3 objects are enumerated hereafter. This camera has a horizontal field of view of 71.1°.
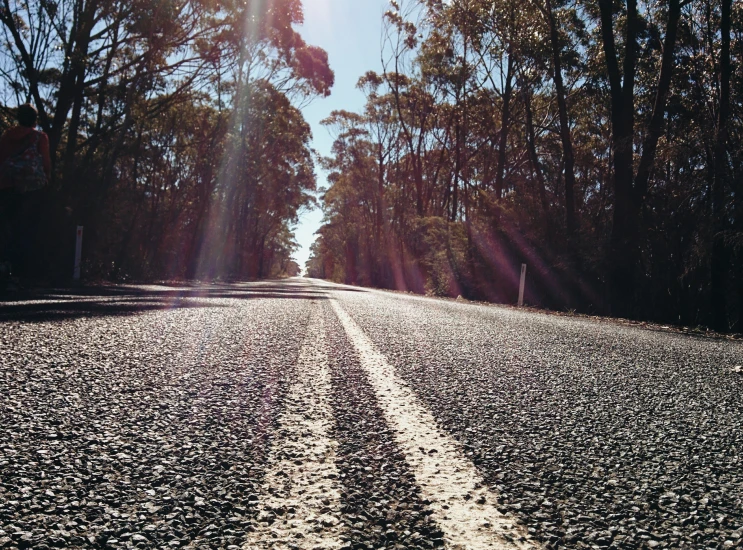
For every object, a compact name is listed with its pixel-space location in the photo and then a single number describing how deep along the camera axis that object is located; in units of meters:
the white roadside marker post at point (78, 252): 10.87
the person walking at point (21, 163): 6.30
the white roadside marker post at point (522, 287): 14.48
